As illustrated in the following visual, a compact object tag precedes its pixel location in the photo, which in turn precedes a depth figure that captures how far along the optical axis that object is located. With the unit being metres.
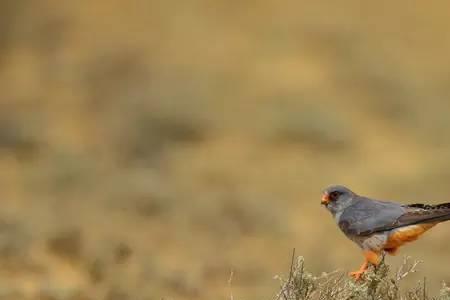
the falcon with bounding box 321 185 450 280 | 10.92
